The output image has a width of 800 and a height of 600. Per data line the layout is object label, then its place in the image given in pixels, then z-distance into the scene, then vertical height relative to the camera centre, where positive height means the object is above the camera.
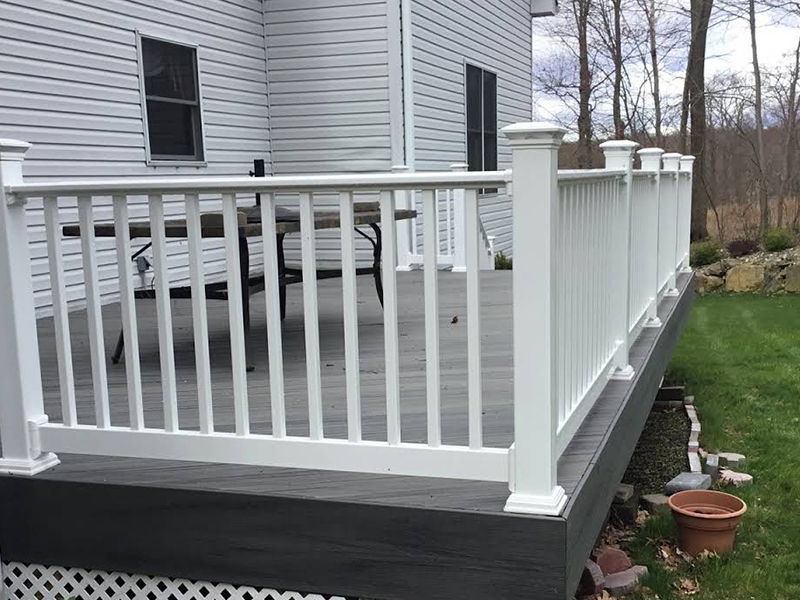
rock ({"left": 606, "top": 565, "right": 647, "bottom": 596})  3.33 -1.62
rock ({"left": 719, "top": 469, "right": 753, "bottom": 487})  4.49 -1.64
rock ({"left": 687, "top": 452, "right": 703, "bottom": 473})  4.63 -1.62
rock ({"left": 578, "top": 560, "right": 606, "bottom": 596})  3.31 -1.60
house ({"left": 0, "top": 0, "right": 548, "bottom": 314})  5.56 +0.84
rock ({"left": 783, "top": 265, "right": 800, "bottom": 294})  11.36 -1.45
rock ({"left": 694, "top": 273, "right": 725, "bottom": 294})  11.93 -1.55
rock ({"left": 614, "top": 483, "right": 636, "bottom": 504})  4.16 -1.57
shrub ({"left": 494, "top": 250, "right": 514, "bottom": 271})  10.26 -1.01
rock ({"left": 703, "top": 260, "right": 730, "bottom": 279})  12.03 -1.37
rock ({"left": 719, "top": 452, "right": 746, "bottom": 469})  4.79 -1.65
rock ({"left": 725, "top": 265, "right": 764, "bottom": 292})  11.64 -1.45
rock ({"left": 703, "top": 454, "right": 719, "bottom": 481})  4.56 -1.60
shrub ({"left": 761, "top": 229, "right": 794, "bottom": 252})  12.08 -0.97
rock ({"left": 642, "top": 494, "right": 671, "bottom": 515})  4.22 -1.66
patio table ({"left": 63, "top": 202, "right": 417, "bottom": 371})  3.55 -0.17
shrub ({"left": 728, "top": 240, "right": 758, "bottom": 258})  12.52 -1.11
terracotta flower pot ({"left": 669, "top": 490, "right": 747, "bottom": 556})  3.56 -1.49
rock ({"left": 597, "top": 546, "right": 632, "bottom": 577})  3.51 -1.62
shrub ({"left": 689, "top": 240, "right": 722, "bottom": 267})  12.38 -1.17
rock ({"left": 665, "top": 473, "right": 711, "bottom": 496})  4.24 -1.56
